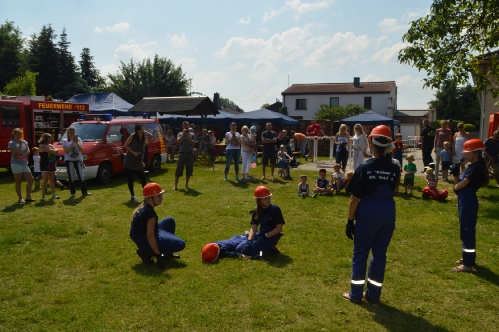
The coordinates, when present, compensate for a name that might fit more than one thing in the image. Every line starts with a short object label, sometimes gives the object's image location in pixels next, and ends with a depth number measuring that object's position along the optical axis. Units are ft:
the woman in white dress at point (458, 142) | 42.65
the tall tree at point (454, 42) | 36.45
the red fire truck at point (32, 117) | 49.90
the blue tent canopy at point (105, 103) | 83.46
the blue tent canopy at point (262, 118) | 78.54
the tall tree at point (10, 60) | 171.42
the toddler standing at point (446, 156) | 43.70
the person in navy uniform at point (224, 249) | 20.54
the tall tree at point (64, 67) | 160.76
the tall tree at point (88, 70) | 177.58
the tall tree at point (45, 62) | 161.89
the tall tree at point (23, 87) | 117.29
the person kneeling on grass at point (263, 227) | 20.90
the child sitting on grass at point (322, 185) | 38.60
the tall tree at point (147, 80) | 186.19
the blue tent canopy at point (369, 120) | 75.72
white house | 185.78
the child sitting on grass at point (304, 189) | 37.97
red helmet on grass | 20.47
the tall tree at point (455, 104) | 208.75
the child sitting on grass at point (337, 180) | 39.06
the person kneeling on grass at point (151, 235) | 19.29
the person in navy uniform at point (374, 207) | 15.29
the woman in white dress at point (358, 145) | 39.50
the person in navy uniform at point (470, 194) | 19.17
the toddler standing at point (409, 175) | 38.50
